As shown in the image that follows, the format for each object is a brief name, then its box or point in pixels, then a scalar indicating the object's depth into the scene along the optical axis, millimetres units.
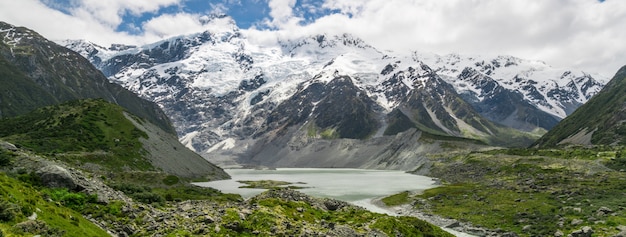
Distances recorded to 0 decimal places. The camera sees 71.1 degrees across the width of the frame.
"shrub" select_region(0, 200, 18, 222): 22953
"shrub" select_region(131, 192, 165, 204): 50788
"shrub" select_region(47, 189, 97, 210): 35188
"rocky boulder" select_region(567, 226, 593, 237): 61266
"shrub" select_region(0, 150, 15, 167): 40062
